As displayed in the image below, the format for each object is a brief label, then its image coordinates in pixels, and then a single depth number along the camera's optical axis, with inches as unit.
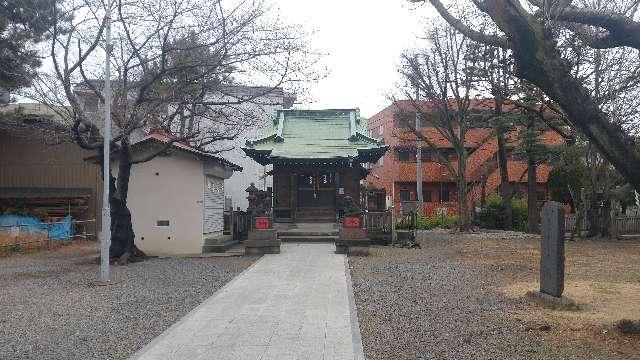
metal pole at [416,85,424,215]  1458.7
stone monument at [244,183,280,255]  716.0
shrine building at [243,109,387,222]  933.8
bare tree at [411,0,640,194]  288.7
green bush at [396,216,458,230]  1378.0
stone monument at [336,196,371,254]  735.7
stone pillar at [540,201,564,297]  392.5
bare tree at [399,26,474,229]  1091.2
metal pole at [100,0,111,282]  490.6
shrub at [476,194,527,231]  1327.0
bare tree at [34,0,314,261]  608.4
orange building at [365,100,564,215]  1750.7
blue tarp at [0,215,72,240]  882.1
